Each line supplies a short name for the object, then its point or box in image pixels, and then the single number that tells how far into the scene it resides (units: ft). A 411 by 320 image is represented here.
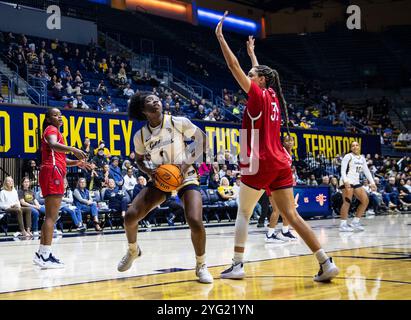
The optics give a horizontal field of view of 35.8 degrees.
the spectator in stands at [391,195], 71.15
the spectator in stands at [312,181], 64.34
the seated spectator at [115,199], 48.73
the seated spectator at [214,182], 56.70
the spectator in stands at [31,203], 43.65
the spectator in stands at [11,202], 42.11
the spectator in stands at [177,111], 66.85
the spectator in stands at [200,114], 69.56
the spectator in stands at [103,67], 74.84
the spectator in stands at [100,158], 51.83
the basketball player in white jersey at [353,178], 42.24
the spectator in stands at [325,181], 62.08
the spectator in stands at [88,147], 51.26
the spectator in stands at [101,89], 66.47
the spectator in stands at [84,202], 46.65
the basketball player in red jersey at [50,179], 23.75
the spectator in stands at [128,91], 69.84
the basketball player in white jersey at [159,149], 19.58
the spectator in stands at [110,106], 62.20
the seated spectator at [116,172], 51.21
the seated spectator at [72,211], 45.59
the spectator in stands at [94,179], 49.90
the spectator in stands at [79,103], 59.31
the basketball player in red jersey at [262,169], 18.85
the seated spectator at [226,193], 55.77
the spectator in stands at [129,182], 50.35
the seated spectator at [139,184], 49.66
